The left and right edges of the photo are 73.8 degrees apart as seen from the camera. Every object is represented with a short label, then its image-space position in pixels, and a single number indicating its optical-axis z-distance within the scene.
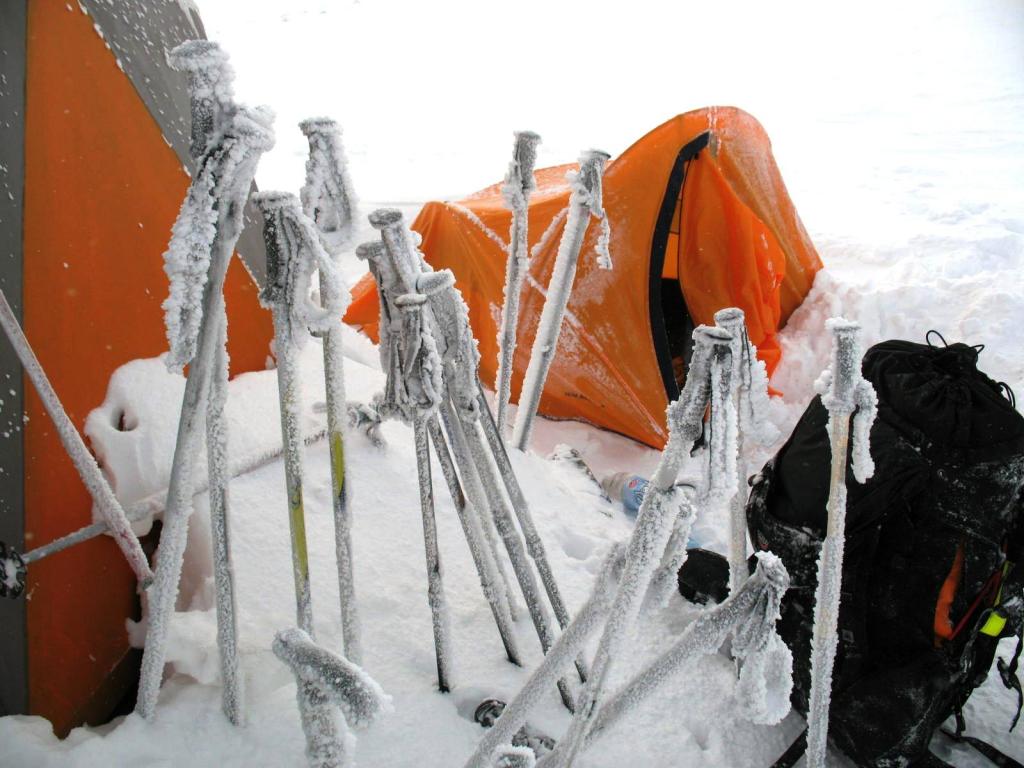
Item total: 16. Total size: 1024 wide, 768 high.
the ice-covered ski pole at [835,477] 1.28
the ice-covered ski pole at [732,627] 0.95
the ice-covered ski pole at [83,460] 1.21
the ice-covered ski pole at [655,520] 0.93
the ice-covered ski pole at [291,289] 1.07
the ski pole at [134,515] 1.31
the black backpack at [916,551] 1.62
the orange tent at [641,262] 3.13
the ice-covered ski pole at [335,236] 1.13
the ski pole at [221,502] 1.04
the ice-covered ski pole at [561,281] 2.13
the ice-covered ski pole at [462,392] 1.21
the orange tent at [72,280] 1.38
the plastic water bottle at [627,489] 2.72
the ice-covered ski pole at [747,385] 1.01
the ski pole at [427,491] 1.17
